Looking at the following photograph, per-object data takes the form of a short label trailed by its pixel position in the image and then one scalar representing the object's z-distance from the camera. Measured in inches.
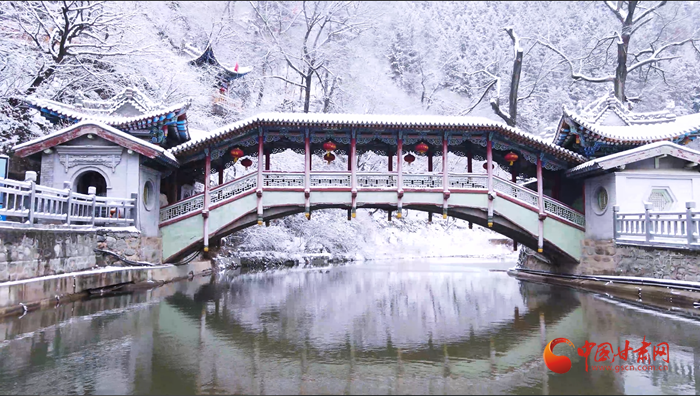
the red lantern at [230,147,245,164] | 601.0
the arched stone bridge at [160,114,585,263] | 581.6
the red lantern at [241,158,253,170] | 634.1
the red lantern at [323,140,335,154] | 600.7
